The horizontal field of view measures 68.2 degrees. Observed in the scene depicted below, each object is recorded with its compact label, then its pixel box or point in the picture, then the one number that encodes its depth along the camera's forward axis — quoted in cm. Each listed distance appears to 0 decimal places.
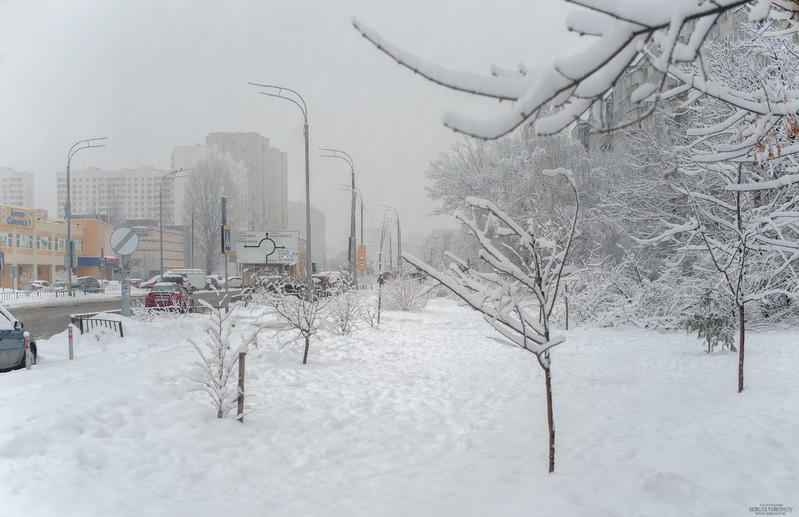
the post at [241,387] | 642
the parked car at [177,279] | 4351
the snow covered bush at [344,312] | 1398
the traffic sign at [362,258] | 3577
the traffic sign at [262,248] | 3472
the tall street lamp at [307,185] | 1849
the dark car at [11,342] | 1026
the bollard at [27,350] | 1064
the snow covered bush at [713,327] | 1138
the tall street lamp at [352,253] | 2992
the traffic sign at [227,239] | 2294
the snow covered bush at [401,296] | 2431
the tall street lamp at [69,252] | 2933
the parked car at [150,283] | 4814
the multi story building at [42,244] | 5097
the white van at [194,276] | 5078
